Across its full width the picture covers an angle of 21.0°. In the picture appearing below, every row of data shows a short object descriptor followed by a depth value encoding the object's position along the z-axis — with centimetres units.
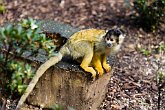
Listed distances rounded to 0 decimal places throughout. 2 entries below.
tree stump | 402
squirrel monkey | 389
